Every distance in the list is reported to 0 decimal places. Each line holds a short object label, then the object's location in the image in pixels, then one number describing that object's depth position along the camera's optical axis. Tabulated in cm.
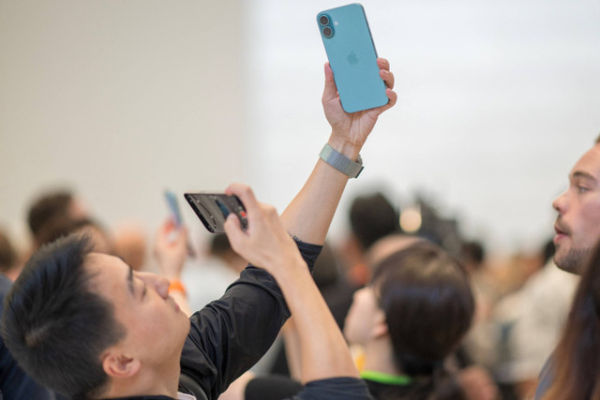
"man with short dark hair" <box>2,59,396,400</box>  338
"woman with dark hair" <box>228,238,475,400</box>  398
